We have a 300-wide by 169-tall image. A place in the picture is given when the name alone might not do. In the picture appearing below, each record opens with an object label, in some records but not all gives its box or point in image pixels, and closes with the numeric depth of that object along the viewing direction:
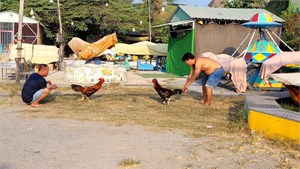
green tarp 19.59
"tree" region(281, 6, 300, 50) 19.75
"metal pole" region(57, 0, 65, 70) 22.72
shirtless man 9.30
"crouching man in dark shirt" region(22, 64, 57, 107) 9.17
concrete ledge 5.90
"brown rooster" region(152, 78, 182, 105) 9.50
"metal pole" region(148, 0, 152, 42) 41.28
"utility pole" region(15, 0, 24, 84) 13.89
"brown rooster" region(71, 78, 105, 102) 9.88
